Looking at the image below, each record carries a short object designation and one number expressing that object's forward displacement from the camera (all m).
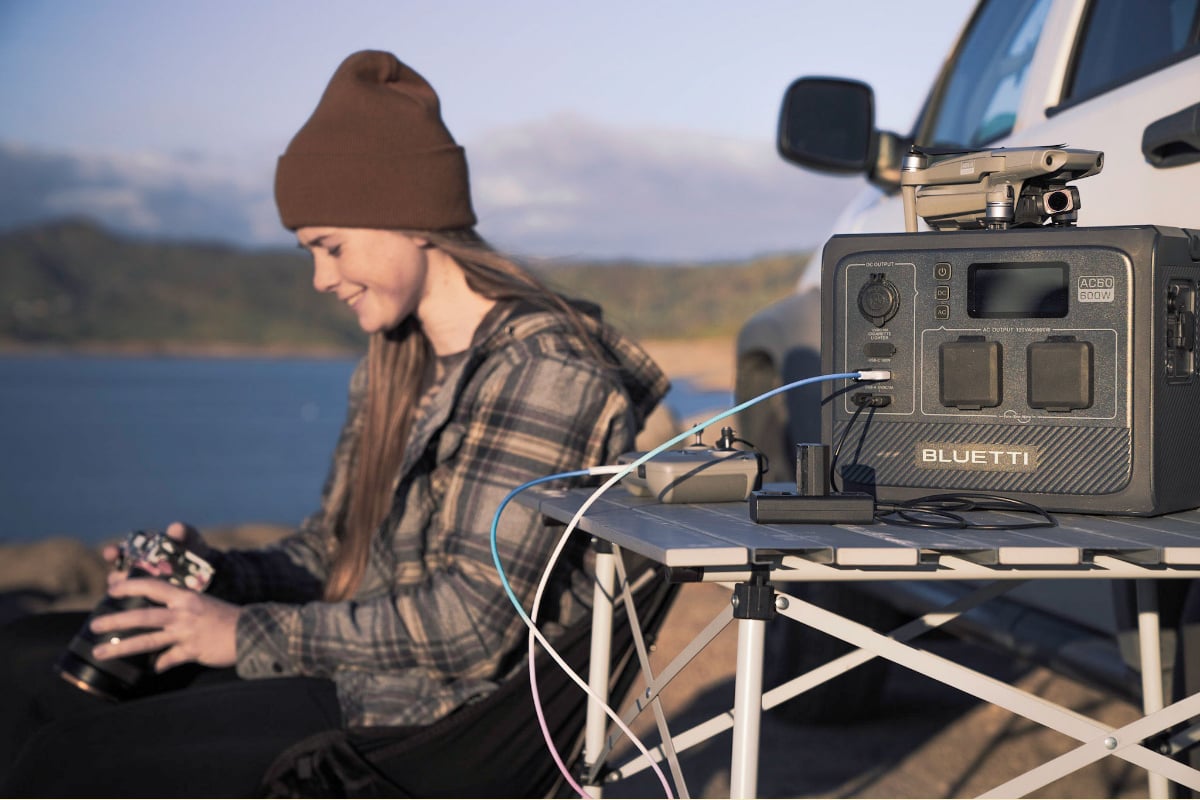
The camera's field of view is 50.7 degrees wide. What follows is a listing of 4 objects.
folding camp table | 1.26
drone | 1.62
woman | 2.07
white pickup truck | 2.09
